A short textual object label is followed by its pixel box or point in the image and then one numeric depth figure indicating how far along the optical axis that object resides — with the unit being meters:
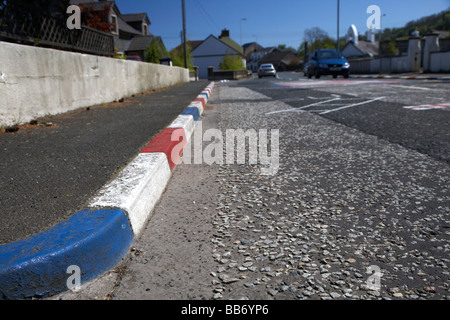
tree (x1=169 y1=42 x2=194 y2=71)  38.25
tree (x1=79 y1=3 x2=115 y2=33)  10.96
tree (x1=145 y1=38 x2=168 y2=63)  34.69
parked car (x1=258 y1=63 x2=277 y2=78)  38.31
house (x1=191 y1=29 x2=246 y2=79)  82.06
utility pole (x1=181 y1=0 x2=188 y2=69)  30.91
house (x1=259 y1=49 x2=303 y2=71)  111.18
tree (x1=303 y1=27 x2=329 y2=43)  100.81
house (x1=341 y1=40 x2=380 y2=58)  81.88
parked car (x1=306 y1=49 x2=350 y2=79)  22.00
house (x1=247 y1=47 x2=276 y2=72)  131.12
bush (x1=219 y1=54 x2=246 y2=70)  48.59
